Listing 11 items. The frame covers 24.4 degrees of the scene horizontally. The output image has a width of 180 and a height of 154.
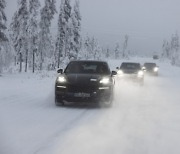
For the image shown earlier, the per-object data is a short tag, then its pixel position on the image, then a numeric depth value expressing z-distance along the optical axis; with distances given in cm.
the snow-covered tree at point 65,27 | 6812
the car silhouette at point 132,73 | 2455
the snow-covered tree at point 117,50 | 19762
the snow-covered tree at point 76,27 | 6854
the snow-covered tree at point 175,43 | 18078
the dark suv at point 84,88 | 1231
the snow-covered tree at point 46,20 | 6988
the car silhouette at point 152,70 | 4178
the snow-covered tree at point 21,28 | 6053
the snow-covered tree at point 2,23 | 4362
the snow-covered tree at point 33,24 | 6022
